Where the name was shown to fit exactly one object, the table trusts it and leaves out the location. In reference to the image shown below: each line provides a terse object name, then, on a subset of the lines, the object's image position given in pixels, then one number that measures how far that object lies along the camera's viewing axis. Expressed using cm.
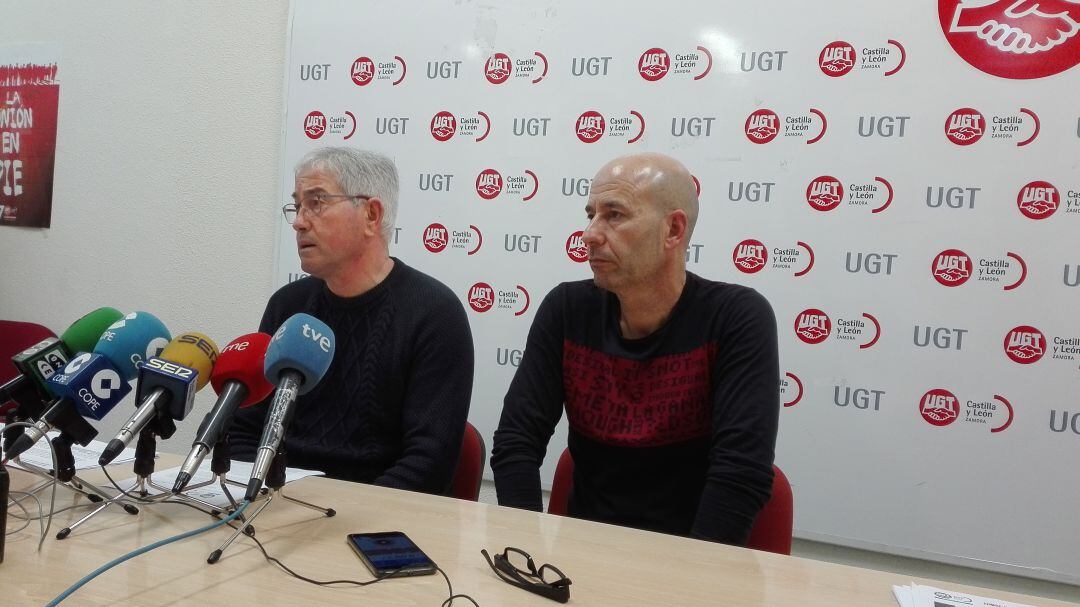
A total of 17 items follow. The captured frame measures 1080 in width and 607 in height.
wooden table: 96
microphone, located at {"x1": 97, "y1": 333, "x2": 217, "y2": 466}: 103
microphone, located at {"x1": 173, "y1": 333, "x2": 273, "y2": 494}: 112
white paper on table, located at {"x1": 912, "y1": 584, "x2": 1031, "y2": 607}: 104
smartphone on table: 104
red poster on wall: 343
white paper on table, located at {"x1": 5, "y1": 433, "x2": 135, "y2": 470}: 144
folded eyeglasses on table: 100
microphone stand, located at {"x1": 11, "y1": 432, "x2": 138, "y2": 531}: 114
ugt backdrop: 207
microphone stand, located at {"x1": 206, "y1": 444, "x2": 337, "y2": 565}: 106
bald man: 167
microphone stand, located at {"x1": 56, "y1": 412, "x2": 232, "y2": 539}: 109
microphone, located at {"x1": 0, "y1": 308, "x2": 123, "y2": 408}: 120
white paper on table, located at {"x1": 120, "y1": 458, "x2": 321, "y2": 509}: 131
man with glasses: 182
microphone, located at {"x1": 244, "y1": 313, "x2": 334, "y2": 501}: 102
